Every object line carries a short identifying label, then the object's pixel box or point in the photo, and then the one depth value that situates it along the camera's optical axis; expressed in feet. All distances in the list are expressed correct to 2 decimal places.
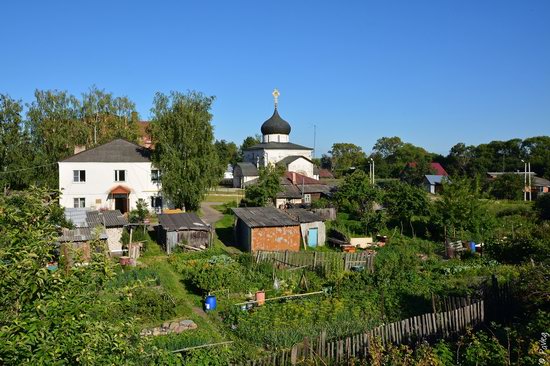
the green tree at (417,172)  218.59
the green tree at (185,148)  112.78
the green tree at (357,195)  116.98
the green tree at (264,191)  117.91
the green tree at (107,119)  158.81
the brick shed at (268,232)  84.02
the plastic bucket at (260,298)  53.21
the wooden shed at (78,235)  69.31
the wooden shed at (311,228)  90.89
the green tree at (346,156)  290.15
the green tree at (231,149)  247.58
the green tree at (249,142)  275.39
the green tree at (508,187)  170.81
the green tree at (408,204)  102.78
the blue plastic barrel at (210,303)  53.93
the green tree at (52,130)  137.80
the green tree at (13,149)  134.62
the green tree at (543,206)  111.98
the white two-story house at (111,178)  113.29
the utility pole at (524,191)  169.78
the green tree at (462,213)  94.63
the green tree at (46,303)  17.06
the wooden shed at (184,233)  84.12
